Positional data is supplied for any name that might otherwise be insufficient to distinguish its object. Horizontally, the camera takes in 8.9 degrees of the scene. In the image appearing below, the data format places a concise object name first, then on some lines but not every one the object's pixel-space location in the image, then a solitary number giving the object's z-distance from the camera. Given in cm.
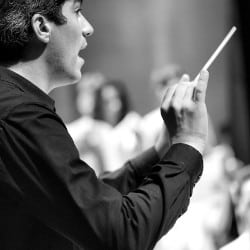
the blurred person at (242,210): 428
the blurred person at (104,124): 806
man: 331
